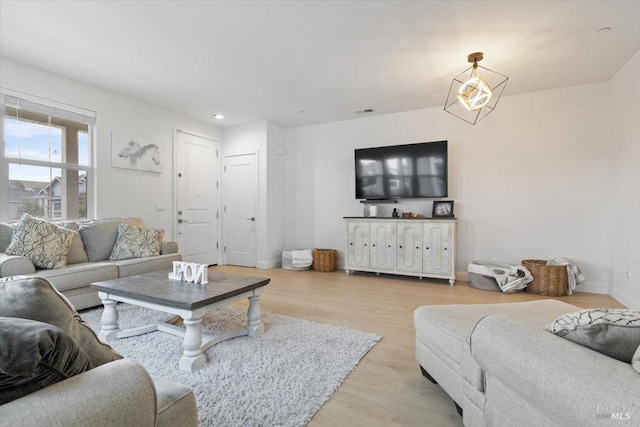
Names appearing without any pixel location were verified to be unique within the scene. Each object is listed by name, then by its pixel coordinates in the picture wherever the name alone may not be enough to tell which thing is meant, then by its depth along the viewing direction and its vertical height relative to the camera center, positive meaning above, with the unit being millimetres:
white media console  4199 -492
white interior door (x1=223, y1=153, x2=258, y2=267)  5484 +93
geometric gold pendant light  3033 +1530
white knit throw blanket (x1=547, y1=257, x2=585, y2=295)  3637 -760
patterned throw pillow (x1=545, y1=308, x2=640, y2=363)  876 -353
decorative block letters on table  2350 -462
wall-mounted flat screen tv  4441 +621
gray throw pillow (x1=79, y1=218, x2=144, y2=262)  3469 -263
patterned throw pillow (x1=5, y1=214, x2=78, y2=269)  2809 -269
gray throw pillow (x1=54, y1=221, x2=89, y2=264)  3268 -368
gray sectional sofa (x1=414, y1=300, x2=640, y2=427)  728 -490
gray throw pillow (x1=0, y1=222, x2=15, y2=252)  2949 -195
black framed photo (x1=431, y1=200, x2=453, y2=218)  4445 +43
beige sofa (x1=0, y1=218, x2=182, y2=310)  2703 -506
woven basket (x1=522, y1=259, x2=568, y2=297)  3605 -805
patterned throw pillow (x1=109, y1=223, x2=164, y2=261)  3539 -342
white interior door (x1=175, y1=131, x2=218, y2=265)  4992 +264
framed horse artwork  4109 +844
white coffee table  1912 -581
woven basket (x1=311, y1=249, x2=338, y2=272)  5102 -785
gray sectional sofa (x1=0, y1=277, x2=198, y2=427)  584 -355
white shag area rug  1520 -952
